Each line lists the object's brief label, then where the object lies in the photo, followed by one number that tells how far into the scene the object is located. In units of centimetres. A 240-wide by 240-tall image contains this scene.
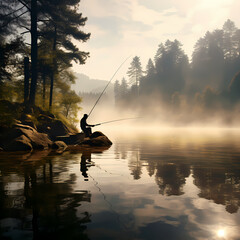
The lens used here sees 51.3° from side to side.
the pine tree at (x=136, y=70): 9931
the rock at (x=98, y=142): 1770
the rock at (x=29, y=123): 1899
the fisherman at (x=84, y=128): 1765
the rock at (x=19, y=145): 1414
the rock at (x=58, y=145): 1608
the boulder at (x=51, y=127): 2189
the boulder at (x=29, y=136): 1523
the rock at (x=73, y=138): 1908
